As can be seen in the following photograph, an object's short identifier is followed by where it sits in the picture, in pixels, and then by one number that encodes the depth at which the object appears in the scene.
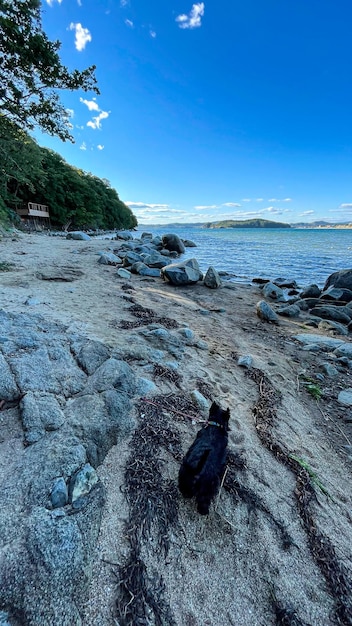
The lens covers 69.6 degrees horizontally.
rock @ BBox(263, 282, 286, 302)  8.79
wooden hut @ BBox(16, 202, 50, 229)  31.27
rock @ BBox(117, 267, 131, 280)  9.12
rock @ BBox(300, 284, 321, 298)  9.21
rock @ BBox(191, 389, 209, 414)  2.61
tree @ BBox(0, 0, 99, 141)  9.13
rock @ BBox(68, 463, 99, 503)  1.49
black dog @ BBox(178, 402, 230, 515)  1.62
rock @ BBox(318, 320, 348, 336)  6.04
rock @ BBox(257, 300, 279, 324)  6.34
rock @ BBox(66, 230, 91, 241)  24.11
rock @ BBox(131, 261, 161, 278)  10.38
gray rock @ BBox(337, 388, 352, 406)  3.31
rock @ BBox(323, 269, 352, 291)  9.48
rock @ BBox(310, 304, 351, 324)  7.00
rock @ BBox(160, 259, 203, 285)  9.19
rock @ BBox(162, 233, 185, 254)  21.14
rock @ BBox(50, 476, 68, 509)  1.41
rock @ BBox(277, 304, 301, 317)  7.08
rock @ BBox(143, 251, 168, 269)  12.01
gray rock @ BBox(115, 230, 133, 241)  28.18
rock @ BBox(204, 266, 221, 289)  9.34
